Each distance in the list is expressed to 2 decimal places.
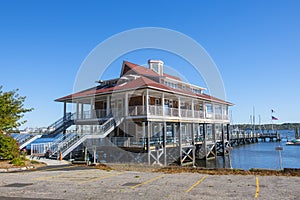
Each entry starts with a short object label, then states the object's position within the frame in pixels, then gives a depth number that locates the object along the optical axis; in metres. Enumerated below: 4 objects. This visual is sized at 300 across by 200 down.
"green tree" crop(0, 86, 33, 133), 17.14
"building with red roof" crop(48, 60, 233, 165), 21.11
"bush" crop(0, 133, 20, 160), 15.52
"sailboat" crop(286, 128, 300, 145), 59.25
